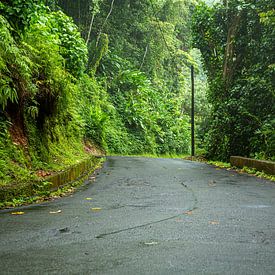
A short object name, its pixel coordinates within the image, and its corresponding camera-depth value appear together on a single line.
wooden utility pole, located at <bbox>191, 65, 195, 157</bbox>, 31.15
